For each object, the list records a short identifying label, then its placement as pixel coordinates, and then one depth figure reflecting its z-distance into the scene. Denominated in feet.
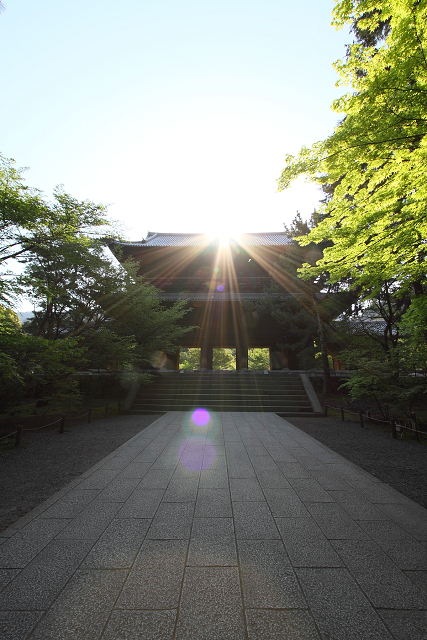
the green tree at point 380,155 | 11.04
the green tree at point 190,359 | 126.17
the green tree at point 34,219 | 19.36
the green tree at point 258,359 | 130.41
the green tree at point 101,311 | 30.89
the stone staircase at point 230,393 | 35.81
